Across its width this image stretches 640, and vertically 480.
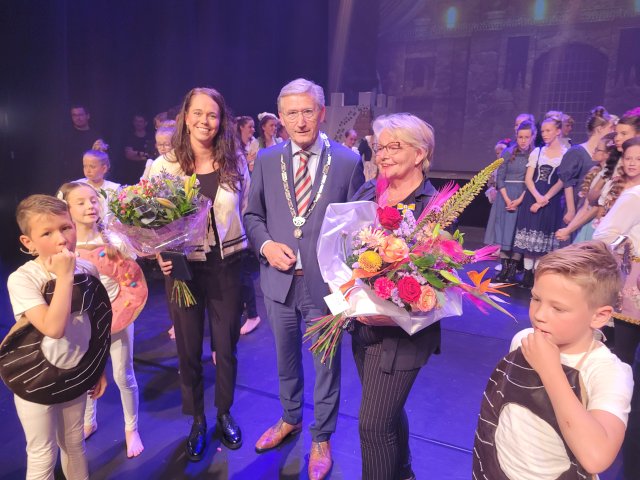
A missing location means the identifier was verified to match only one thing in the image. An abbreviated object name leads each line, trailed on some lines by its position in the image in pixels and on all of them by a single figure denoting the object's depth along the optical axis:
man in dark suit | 2.03
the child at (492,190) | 5.65
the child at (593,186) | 3.12
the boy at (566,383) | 0.99
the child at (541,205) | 4.84
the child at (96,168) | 3.15
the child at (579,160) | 4.36
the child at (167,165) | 2.17
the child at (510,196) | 5.03
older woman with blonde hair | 1.62
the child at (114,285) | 2.25
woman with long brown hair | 2.15
